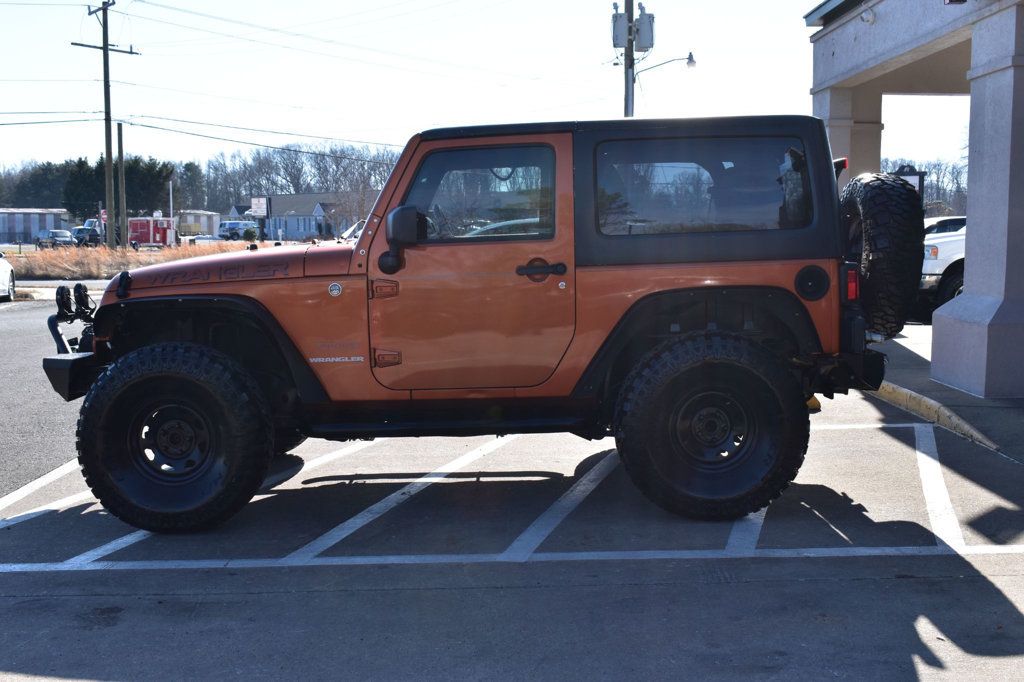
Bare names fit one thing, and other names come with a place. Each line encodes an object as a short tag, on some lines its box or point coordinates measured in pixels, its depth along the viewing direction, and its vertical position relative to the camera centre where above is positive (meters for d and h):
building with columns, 8.79 +0.39
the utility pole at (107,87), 44.31 +6.61
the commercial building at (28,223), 113.47 +2.25
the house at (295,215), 103.29 +3.08
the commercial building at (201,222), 115.81 +2.68
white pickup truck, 15.92 -0.32
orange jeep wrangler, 5.76 -0.38
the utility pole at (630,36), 27.55 +5.48
